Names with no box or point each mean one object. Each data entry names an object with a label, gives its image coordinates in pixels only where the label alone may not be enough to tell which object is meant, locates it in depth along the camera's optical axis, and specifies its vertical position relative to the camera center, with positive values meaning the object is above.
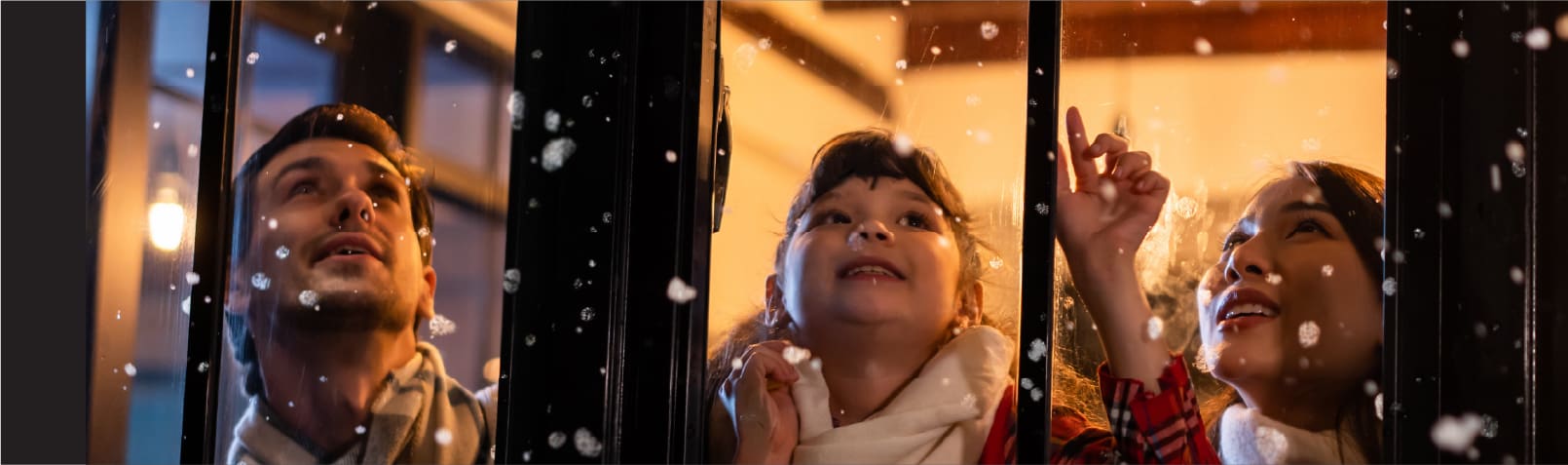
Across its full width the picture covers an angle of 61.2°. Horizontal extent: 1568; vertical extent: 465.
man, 1.32 -0.06
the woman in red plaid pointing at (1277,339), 1.08 -0.05
